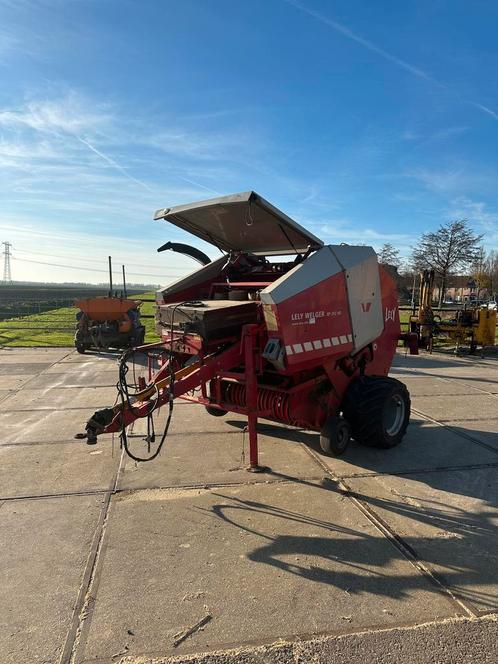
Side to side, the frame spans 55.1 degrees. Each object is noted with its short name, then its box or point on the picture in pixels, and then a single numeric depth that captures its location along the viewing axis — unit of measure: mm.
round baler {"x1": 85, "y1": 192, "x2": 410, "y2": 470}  4379
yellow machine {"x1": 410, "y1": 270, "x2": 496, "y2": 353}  13602
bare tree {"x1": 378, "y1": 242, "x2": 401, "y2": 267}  33956
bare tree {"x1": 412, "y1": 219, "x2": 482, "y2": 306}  25750
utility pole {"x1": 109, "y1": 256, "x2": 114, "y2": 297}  15410
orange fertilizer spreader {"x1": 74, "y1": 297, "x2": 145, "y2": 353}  12938
